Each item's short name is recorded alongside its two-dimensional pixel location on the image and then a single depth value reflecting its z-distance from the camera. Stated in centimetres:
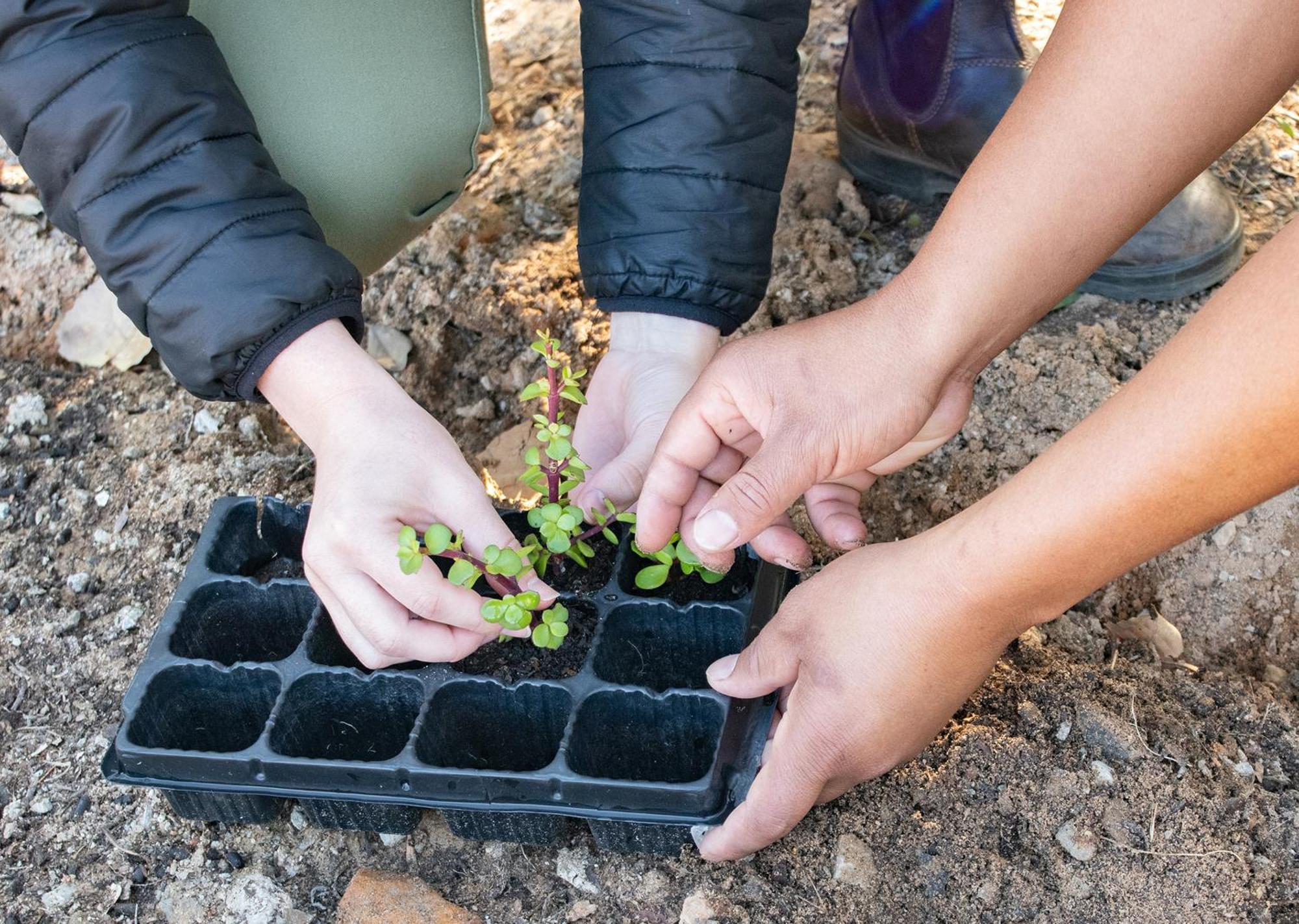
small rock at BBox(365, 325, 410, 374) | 116
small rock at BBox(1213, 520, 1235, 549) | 103
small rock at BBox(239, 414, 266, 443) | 112
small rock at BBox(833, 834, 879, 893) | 89
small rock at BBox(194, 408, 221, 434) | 112
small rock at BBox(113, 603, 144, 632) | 102
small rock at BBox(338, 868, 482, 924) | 90
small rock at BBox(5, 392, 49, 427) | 112
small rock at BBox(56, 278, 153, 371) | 117
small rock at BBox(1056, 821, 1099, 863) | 89
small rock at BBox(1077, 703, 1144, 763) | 91
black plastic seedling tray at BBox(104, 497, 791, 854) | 89
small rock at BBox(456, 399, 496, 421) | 114
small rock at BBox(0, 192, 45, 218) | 123
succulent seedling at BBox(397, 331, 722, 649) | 86
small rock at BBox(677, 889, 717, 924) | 88
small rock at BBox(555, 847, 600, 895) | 91
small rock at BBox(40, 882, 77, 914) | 92
